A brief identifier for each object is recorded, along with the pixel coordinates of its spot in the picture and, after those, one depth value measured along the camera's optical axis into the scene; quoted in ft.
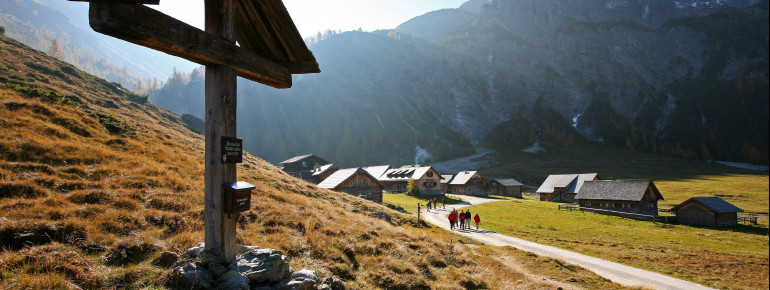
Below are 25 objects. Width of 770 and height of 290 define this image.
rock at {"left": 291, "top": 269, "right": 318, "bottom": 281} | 21.98
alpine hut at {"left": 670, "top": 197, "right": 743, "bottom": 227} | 139.33
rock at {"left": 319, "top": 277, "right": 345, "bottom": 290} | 23.32
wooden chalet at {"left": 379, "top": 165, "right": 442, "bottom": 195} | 248.54
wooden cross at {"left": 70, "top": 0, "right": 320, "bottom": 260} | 15.63
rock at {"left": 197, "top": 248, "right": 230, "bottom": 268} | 18.70
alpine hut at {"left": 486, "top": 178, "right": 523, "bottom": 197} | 287.48
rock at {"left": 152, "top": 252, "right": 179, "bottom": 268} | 21.64
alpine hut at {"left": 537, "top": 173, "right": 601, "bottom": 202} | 241.35
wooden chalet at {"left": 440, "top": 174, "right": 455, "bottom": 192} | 281.87
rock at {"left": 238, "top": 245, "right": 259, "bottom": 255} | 23.51
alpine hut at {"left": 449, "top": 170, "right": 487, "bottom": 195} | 280.90
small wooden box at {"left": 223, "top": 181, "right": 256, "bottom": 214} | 19.43
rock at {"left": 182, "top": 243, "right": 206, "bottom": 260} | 21.09
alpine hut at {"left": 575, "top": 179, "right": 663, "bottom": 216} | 171.42
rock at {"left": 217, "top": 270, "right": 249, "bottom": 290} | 17.69
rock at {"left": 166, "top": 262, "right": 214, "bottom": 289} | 17.36
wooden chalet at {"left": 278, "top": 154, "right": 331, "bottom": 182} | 306.96
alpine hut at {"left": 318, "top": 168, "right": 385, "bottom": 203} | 161.27
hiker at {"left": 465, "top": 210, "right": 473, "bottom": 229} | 104.94
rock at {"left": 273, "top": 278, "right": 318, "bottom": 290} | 20.04
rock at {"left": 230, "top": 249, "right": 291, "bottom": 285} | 19.75
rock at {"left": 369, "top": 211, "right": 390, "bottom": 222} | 77.82
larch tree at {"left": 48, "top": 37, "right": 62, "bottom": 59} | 302.14
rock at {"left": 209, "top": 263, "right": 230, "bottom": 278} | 18.43
